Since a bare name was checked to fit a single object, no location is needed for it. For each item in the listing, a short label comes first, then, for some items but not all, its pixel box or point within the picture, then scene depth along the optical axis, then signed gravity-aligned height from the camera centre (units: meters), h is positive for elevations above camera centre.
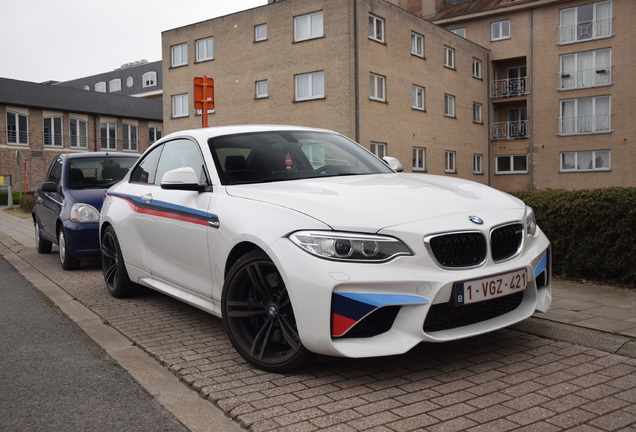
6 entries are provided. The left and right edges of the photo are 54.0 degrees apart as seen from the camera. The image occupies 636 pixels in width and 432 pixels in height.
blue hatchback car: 8.34 -0.19
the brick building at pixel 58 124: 43.47 +4.69
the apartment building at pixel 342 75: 25.50 +4.87
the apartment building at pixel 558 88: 33.19 +5.04
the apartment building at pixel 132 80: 66.31 +11.70
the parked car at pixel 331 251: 3.44 -0.42
